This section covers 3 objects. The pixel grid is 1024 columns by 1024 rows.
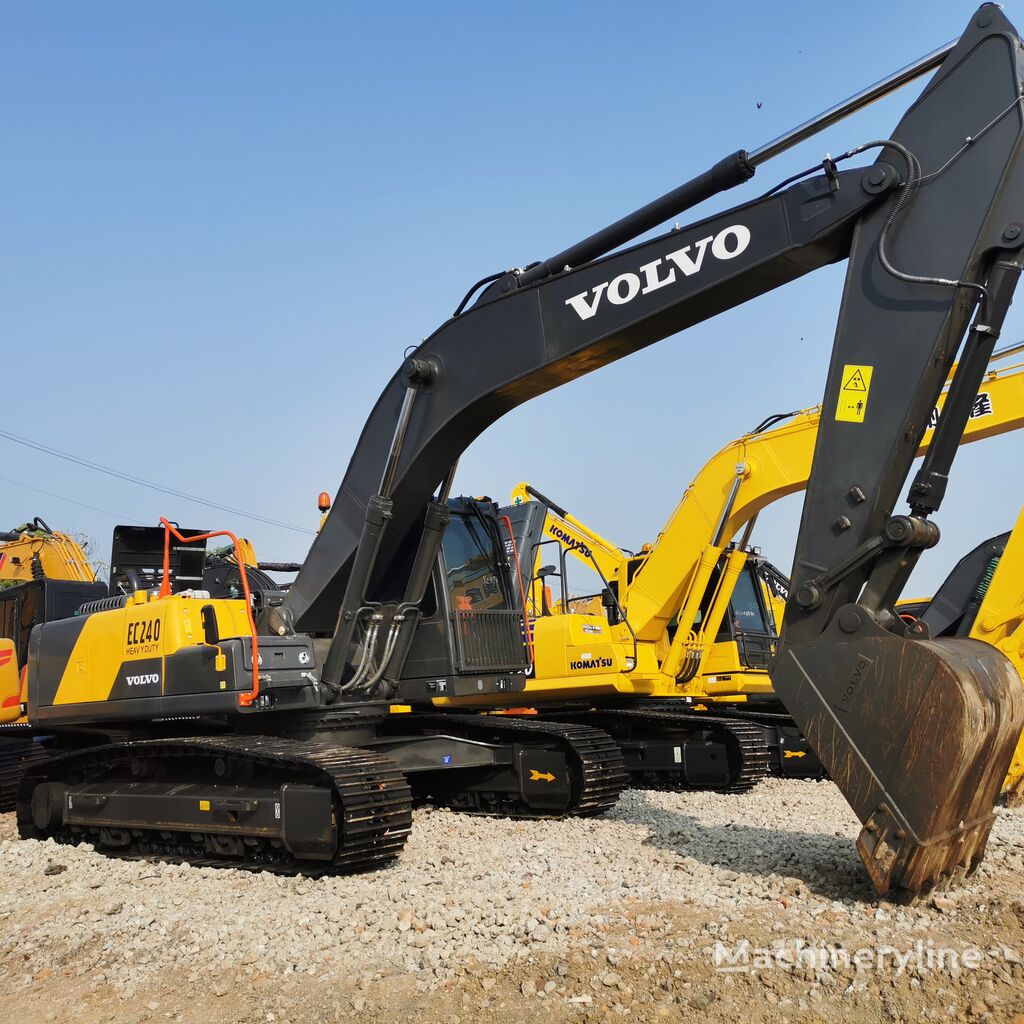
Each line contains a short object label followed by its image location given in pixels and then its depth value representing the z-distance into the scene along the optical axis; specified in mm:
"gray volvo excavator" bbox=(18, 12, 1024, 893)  4773
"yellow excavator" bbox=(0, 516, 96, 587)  12227
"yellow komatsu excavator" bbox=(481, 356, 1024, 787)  10531
